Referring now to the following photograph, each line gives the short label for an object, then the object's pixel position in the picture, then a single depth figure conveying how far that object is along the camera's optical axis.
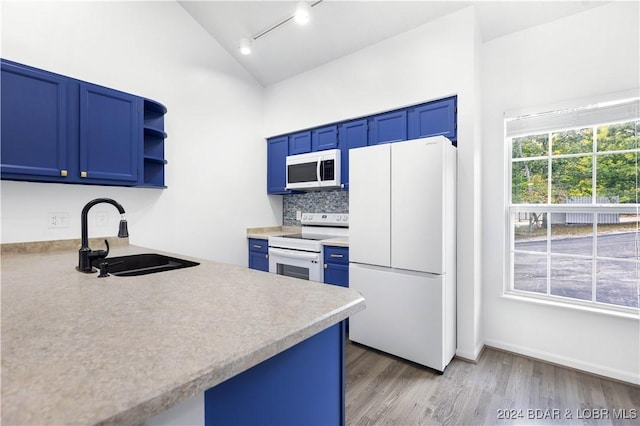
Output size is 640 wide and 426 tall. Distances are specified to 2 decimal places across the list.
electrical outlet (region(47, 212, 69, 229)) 2.33
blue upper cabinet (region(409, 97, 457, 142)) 2.59
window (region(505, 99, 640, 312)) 2.25
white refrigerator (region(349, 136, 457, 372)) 2.28
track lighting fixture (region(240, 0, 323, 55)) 2.37
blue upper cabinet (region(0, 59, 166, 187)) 1.92
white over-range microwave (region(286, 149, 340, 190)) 3.28
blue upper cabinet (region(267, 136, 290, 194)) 3.89
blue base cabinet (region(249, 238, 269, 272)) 3.63
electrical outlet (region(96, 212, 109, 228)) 2.55
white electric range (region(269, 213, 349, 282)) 3.06
